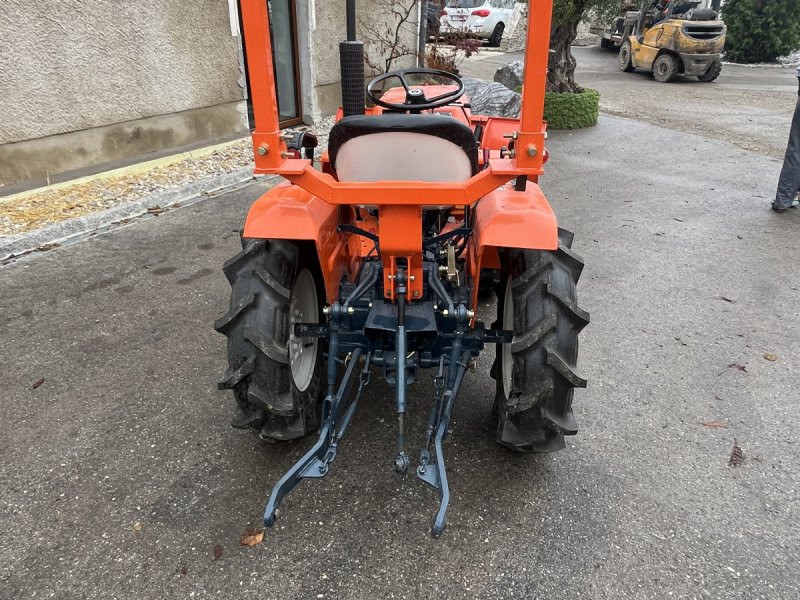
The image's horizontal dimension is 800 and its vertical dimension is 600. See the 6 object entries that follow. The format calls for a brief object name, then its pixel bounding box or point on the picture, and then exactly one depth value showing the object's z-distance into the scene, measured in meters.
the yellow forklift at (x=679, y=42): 13.02
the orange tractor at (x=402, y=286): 1.98
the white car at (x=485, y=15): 18.64
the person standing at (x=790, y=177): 5.31
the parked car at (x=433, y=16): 11.25
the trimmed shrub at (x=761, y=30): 16.73
